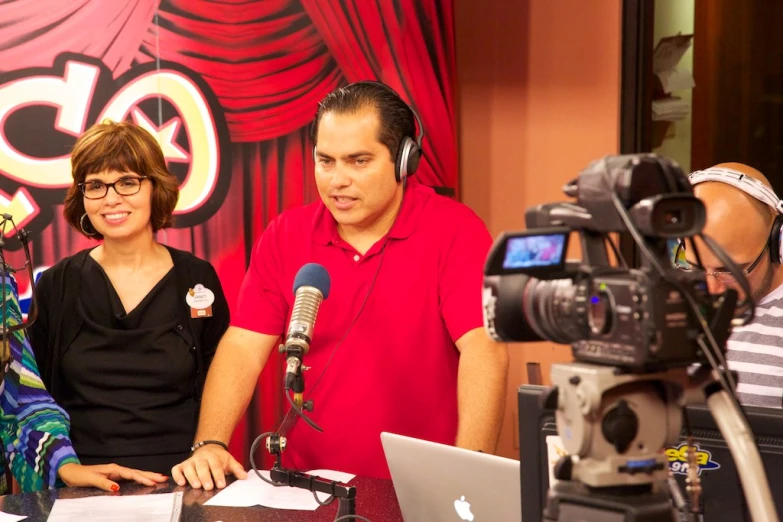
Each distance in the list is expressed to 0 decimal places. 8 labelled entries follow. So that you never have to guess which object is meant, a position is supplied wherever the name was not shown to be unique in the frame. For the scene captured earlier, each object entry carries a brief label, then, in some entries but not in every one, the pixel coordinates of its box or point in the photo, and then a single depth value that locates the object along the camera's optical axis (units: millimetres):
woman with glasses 2676
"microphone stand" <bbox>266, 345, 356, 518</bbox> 1658
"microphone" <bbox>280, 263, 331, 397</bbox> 1706
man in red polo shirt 2479
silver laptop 1579
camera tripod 1138
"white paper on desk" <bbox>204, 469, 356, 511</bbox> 2057
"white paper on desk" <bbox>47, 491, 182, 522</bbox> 1977
